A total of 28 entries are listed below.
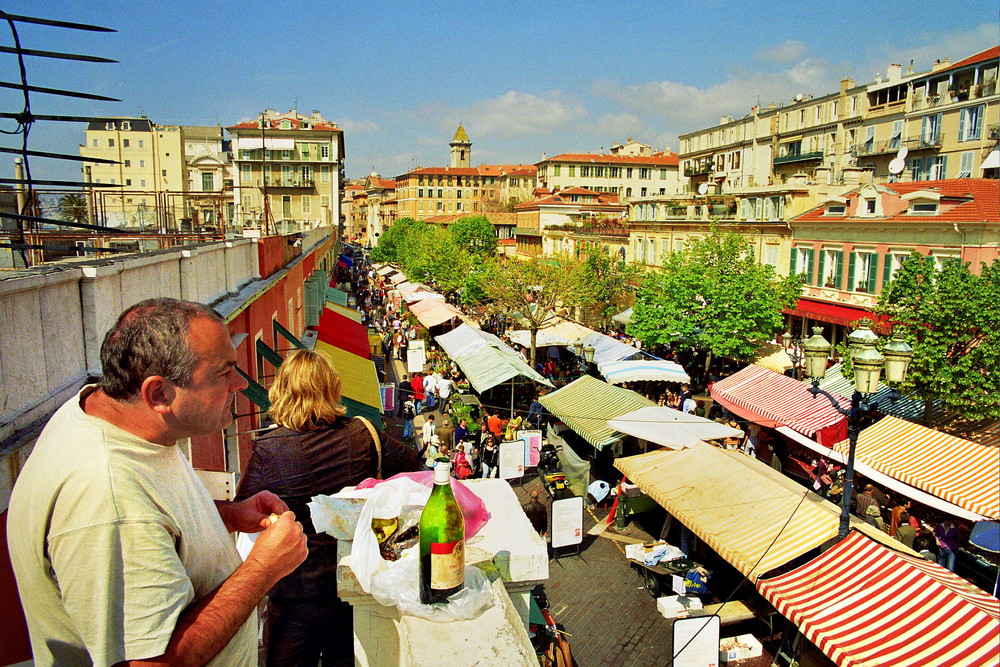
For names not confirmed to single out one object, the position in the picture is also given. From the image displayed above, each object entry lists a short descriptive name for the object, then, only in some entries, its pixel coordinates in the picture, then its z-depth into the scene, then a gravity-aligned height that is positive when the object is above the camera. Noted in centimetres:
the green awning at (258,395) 615 -155
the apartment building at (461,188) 10856 +696
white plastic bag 211 -113
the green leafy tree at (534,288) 2494 -219
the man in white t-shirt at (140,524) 141 -64
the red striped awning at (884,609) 588 -360
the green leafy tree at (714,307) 2134 -242
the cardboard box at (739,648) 780 -479
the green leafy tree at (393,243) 7728 -144
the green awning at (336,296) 2726 -270
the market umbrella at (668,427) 1223 -364
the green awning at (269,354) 844 -156
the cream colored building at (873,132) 3741 +690
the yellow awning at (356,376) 1228 -293
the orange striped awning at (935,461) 1027 -379
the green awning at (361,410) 948 -275
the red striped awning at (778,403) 1395 -384
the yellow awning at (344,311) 2381 -289
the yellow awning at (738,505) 826 -372
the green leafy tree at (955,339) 1329 -212
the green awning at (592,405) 1378 -385
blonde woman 281 -110
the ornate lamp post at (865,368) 767 -156
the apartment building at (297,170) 6544 +589
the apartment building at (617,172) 8550 +774
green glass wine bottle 211 -98
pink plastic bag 253 -103
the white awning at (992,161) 2866 +318
